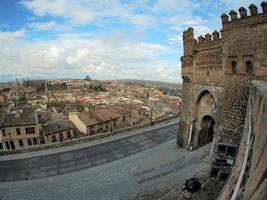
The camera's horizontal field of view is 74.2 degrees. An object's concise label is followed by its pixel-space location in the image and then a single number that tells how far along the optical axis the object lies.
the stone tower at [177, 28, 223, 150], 11.26
